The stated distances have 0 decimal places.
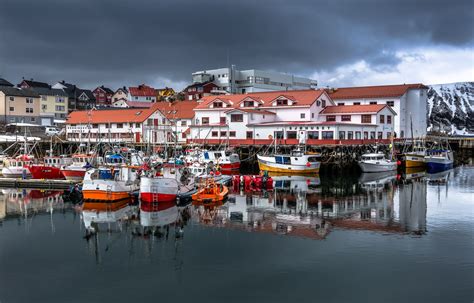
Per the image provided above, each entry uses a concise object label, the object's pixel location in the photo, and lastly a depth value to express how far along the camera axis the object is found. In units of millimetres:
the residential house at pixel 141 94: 119875
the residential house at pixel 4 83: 103500
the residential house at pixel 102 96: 126250
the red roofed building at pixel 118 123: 76500
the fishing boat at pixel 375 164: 55438
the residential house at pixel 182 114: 74938
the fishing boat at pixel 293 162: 52906
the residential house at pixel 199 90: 104438
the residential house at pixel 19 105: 92688
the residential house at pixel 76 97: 118938
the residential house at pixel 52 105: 101869
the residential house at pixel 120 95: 124900
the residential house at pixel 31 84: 116625
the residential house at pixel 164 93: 116188
